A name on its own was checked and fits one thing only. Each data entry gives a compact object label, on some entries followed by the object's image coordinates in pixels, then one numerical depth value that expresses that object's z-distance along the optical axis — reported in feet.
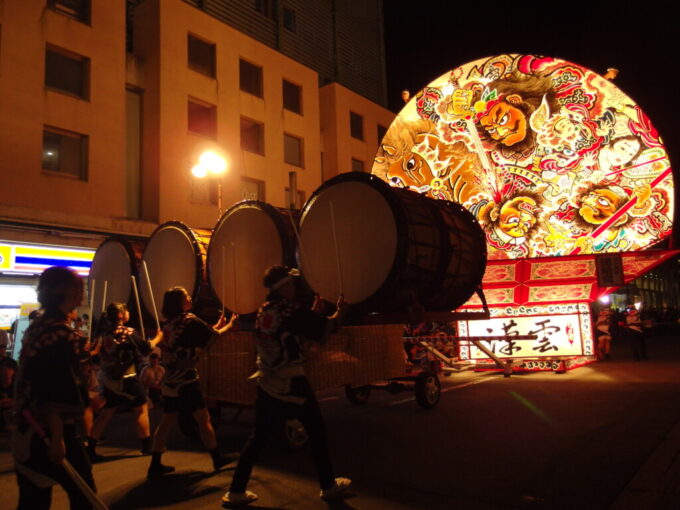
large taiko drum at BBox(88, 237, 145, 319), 25.22
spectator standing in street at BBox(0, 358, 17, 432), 26.32
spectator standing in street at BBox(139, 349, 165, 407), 31.40
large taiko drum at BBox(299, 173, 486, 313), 16.90
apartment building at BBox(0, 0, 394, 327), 42.16
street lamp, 34.12
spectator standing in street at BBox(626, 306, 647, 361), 48.60
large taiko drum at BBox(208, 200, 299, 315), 20.01
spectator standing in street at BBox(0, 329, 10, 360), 29.88
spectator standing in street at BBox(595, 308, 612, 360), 50.96
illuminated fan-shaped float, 35.22
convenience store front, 39.19
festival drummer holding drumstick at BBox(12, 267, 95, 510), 9.04
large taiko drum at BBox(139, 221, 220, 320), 22.39
